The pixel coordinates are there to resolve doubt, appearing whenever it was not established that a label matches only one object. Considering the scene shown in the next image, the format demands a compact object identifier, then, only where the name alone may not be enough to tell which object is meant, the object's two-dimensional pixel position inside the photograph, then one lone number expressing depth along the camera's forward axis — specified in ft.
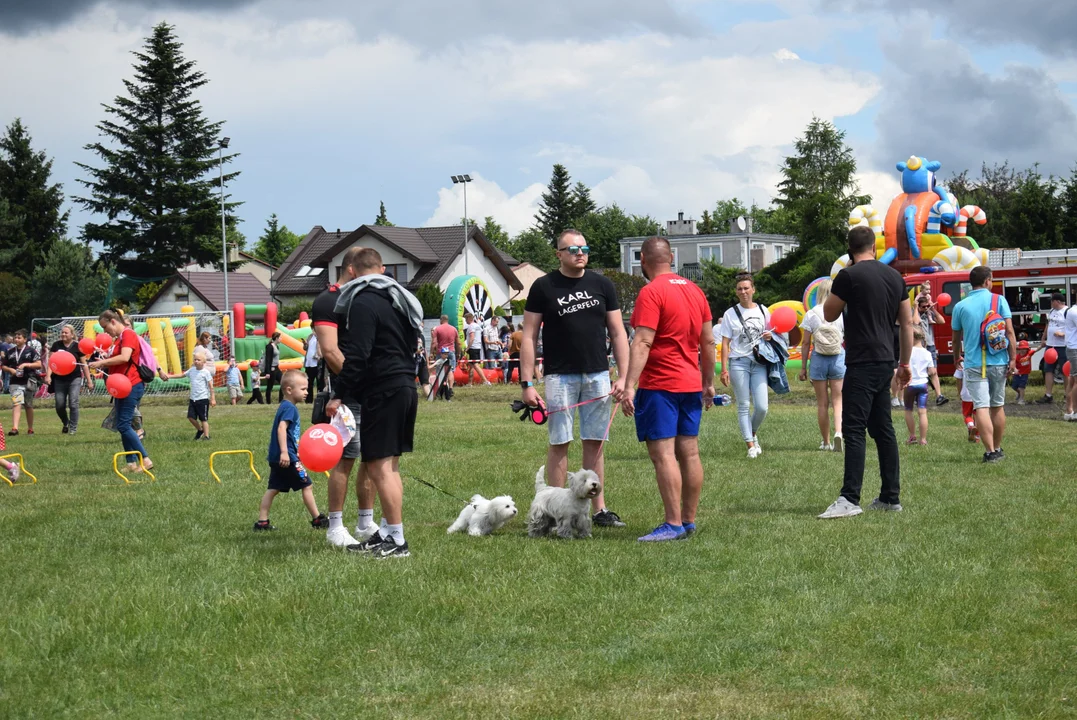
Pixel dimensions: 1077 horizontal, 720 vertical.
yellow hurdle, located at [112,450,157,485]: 39.54
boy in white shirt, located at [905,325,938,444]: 45.21
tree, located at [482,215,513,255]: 396.24
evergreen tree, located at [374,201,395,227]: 387.96
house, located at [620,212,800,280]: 339.77
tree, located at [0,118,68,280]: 240.73
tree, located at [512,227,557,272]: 384.06
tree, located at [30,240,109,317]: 222.89
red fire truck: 87.40
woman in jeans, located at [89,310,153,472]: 42.93
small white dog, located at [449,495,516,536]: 27.25
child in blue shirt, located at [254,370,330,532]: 28.63
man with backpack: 39.65
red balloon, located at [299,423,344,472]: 23.44
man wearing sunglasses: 27.91
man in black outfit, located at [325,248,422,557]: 23.94
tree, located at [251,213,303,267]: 434.71
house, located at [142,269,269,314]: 225.76
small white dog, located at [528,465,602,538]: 26.05
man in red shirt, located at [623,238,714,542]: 26.30
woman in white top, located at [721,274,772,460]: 41.83
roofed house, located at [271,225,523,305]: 233.96
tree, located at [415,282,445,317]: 184.03
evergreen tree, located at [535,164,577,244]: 415.03
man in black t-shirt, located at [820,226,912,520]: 29.58
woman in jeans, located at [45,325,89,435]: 63.93
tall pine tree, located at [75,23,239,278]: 235.61
